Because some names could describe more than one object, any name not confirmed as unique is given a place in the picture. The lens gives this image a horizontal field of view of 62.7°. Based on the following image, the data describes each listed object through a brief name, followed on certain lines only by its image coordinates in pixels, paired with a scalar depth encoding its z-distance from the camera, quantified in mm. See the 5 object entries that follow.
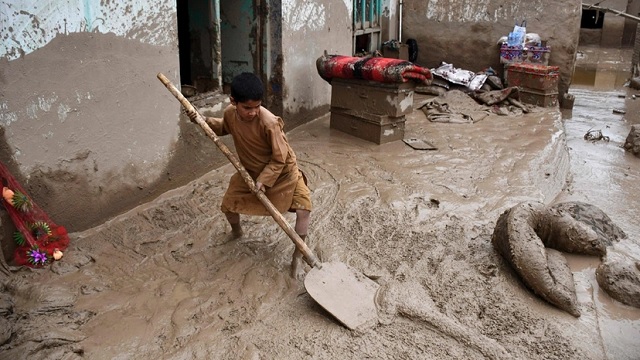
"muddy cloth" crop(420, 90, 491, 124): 7188
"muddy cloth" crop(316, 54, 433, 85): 5613
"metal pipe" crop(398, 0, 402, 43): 9523
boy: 3199
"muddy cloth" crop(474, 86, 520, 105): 7867
